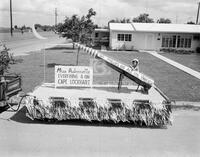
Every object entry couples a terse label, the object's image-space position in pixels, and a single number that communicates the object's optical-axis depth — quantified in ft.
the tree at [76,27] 65.24
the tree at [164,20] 240.30
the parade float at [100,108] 19.49
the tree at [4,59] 24.40
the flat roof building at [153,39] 99.25
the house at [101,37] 126.57
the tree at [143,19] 211.84
